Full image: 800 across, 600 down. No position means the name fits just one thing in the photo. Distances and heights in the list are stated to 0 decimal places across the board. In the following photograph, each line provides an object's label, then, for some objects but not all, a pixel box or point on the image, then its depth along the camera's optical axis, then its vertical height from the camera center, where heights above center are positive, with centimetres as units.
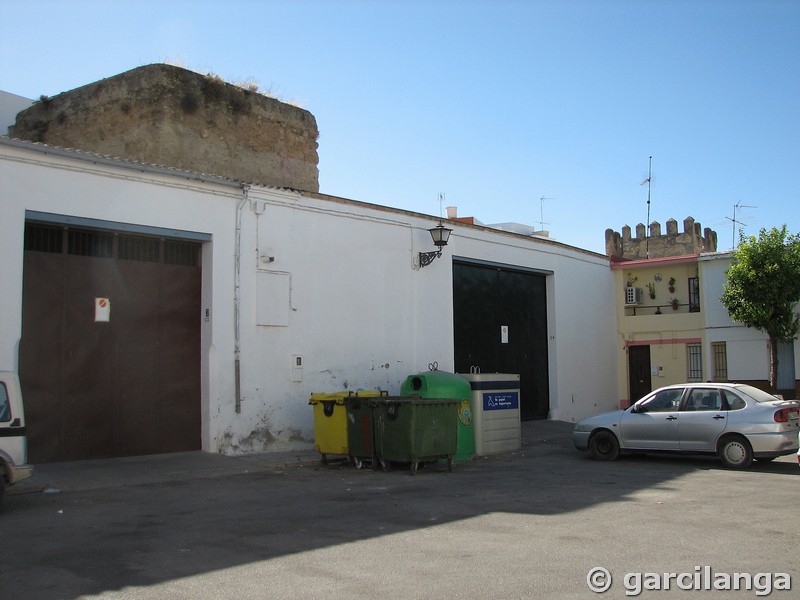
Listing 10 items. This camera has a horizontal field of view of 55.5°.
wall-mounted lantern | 1792 +296
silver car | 1271 -118
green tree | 2086 +200
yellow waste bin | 1366 -111
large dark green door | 2017 +95
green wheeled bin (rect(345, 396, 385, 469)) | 1316 -121
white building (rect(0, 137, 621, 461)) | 1244 +126
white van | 870 -81
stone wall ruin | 1981 +661
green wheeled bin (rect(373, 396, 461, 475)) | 1259 -116
